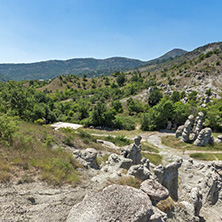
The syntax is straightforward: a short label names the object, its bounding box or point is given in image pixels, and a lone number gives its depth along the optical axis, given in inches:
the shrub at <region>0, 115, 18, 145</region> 335.6
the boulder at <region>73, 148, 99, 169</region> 450.7
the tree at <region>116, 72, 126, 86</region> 5123.0
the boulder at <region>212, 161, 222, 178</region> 625.2
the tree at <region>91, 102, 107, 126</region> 1998.0
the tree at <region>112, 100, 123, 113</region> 2825.3
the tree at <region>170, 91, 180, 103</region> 2760.8
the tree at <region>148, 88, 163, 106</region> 2942.9
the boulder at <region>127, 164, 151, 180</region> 400.8
